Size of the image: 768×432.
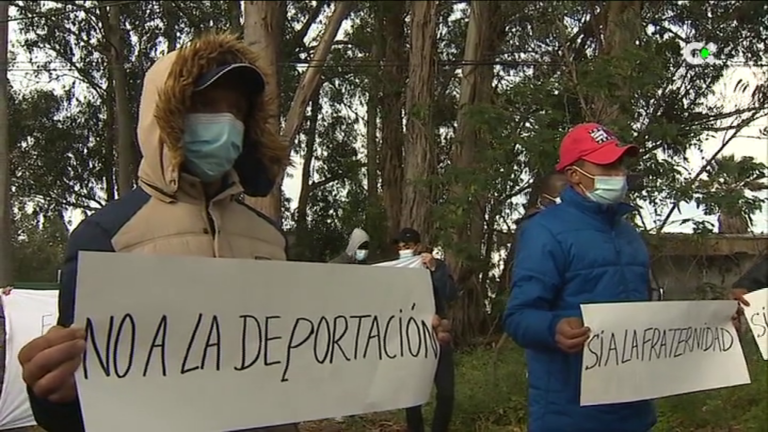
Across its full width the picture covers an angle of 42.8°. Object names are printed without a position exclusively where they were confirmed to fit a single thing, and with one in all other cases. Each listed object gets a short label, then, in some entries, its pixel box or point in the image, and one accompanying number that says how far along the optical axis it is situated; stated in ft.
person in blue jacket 9.67
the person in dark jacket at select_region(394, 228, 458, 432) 20.79
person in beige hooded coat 6.40
